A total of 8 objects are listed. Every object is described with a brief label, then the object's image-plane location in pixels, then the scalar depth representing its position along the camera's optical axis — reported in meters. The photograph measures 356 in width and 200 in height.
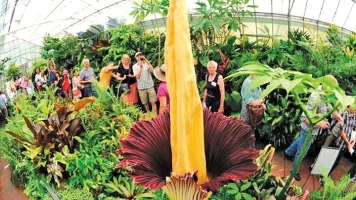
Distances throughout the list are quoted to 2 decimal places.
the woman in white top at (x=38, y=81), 9.02
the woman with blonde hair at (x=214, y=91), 5.57
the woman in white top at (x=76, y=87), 7.01
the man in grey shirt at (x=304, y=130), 4.88
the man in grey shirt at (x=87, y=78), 6.98
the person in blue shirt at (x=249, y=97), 5.27
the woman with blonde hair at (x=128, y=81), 6.76
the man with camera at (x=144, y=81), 6.41
